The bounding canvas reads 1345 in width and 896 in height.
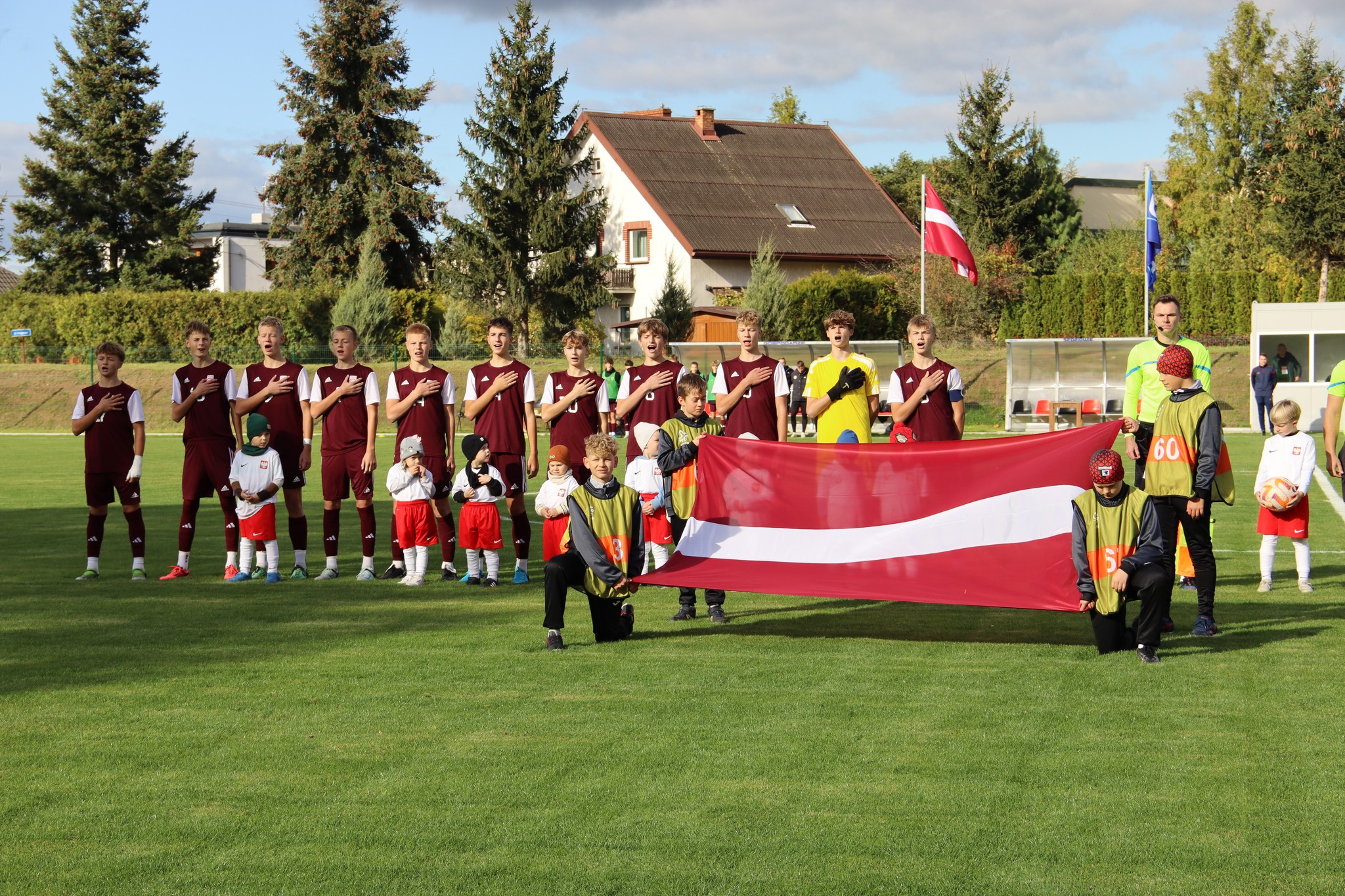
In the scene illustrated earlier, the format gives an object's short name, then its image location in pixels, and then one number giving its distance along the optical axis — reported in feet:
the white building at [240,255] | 266.36
